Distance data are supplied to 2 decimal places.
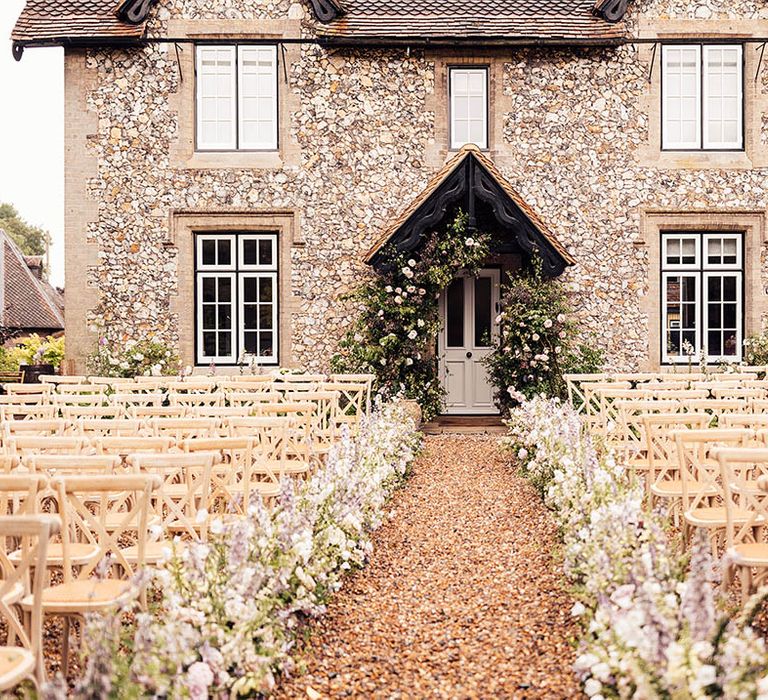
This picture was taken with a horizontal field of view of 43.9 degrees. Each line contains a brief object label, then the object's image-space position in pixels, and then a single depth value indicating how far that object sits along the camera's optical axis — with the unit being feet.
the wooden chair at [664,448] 21.53
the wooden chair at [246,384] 36.55
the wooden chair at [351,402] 32.32
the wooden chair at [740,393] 28.96
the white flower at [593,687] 11.62
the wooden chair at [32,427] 20.97
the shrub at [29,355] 71.05
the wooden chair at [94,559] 13.38
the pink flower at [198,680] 10.44
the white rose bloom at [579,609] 14.25
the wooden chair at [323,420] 29.32
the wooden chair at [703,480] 18.30
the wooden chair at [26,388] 32.27
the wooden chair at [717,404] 23.99
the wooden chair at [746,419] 21.68
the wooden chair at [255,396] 30.01
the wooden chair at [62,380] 37.22
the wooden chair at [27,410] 25.39
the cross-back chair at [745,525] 15.25
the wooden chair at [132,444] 17.67
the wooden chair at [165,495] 16.06
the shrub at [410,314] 47.67
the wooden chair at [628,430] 24.67
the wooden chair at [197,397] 29.43
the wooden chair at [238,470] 17.84
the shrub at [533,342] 46.98
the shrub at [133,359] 48.98
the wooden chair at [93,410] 24.20
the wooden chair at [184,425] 21.33
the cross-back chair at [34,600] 10.95
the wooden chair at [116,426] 21.65
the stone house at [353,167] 50.37
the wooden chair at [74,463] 15.62
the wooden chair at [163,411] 24.01
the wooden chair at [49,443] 18.24
